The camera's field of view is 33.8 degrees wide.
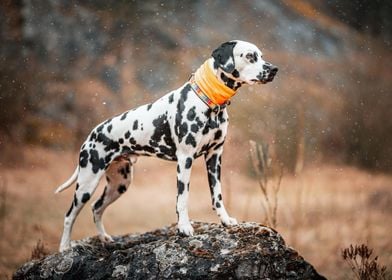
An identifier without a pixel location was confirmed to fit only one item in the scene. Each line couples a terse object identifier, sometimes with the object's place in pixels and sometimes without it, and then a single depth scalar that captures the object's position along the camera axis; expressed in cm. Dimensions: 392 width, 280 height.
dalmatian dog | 487
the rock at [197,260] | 478
